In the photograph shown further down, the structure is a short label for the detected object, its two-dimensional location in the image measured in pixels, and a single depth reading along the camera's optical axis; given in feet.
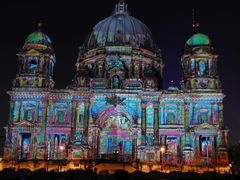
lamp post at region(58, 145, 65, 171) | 179.17
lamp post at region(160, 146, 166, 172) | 173.49
